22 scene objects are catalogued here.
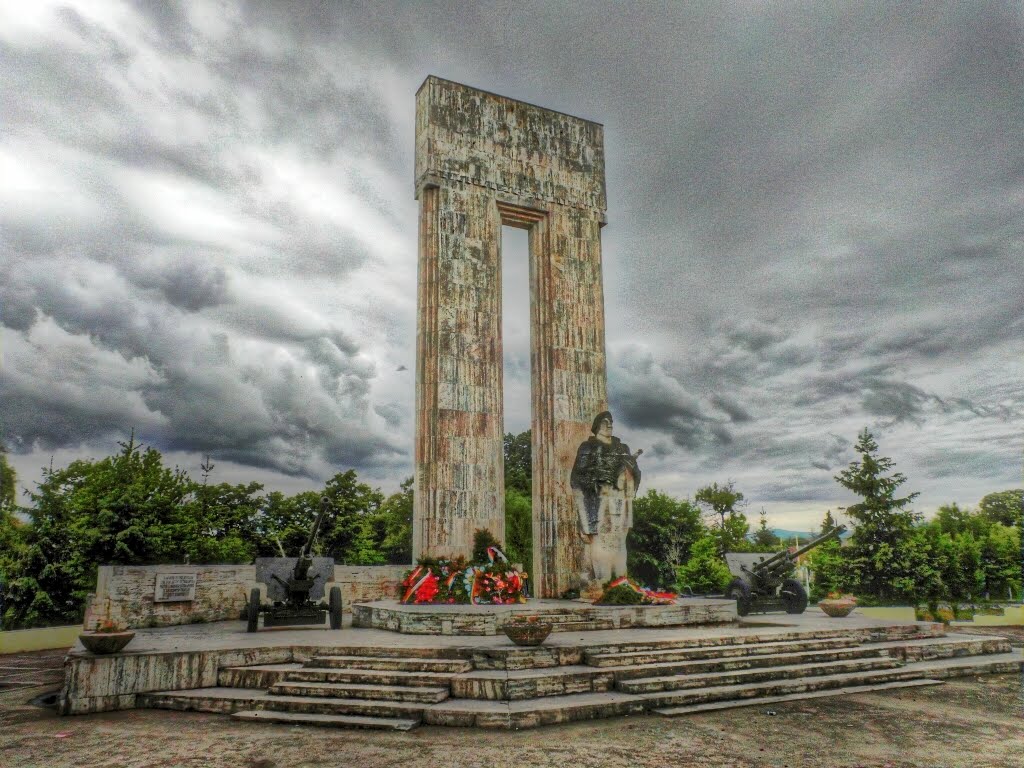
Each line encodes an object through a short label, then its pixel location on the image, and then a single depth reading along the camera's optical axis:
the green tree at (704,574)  27.30
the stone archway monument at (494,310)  15.80
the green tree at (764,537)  45.36
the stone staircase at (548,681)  7.10
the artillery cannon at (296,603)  11.43
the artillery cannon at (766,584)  14.45
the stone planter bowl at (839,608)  13.76
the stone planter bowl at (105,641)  8.17
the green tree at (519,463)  35.88
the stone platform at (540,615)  10.72
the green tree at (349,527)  27.55
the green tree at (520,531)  29.91
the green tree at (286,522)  26.17
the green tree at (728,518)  34.56
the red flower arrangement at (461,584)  14.26
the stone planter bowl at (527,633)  8.64
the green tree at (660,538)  32.88
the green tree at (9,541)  17.00
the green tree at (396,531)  30.02
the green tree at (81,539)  17.12
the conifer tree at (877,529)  22.61
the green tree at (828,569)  23.36
